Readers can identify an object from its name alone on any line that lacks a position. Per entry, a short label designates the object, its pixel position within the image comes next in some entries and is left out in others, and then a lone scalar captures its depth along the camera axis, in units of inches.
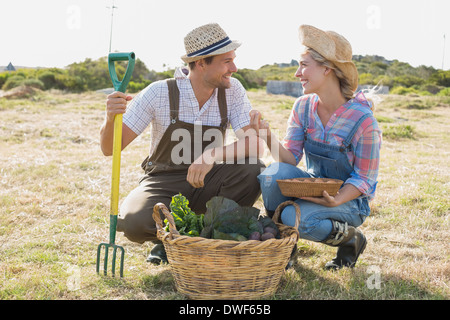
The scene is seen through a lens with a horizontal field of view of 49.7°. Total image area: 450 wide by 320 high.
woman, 105.7
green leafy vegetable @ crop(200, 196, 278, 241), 94.7
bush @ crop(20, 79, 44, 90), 772.6
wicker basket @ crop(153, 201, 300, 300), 86.1
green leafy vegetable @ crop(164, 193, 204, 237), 96.8
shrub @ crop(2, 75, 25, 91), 768.9
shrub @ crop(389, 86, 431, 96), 933.2
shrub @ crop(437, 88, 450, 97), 836.6
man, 116.9
